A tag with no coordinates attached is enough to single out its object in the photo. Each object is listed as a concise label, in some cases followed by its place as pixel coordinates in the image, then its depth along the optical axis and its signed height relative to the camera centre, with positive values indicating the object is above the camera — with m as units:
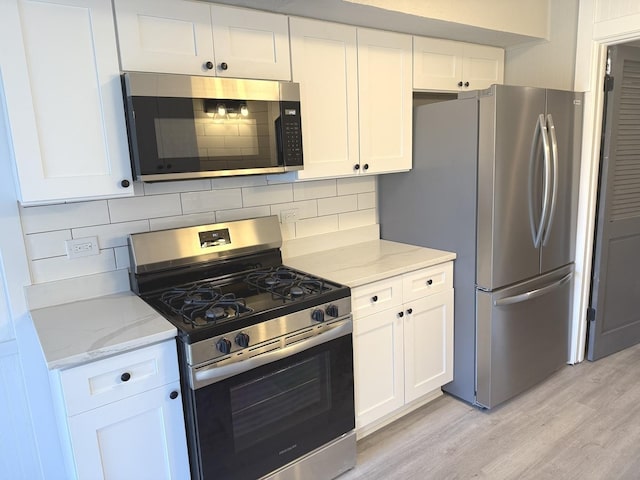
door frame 2.69 +0.18
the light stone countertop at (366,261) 2.25 -0.58
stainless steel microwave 1.75 +0.15
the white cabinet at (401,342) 2.27 -1.00
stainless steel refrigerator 2.38 -0.37
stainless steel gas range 1.67 -0.74
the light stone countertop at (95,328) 1.48 -0.59
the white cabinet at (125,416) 1.49 -0.86
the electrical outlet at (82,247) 1.96 -0.34
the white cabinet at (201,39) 1.75 +0.50
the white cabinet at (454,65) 2.65 +0.53
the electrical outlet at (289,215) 2.57 -0.32
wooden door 2.88 -0.51
